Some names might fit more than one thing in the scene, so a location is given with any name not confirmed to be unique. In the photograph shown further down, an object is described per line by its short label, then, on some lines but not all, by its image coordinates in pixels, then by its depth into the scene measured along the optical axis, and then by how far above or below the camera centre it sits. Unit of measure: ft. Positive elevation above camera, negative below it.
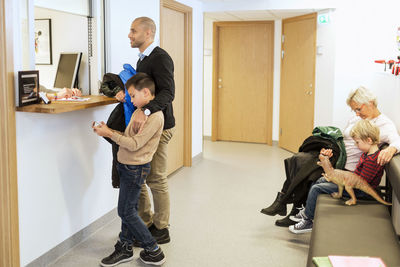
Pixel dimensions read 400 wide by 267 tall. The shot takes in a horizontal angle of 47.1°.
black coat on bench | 11.37 -2.22
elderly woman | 10.73 -1.15
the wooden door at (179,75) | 16.84 +0.16
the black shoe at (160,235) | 11.16 -3.78
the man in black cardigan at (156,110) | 9.91 -0.71
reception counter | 8.98 -2.16
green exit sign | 19.33 +2.59
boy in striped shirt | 9.87 -1.75
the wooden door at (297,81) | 20.88 -0.06
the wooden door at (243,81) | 24.21 -0.08
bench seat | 7.63 -2.77
